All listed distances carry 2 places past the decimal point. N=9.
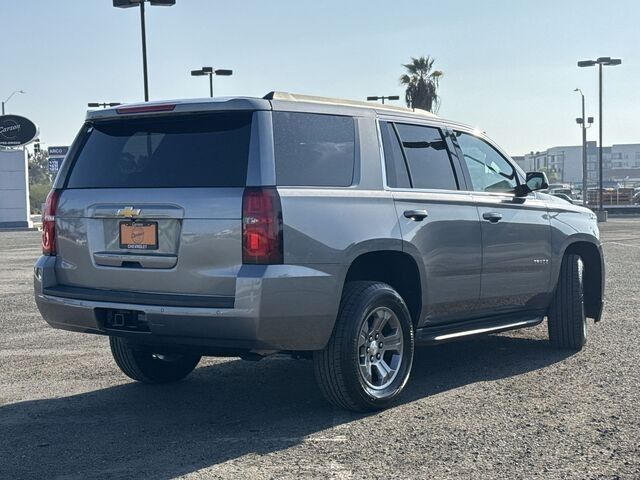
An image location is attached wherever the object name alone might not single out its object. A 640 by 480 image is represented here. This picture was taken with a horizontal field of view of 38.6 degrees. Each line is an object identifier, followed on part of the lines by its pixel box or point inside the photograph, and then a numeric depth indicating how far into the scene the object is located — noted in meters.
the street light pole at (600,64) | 43.81
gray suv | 5.14
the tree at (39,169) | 145.01
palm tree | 54.41
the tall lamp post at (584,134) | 57.88
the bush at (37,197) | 89.12
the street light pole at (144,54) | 22.02
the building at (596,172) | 187.05
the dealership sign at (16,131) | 48.62
